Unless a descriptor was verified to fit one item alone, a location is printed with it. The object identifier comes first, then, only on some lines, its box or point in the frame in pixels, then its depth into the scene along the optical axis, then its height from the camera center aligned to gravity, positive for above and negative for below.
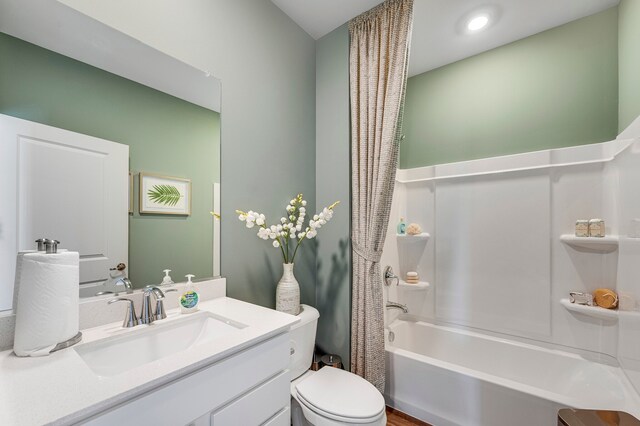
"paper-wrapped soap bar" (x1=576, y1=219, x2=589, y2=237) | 1.73 -0.09
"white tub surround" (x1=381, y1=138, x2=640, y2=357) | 1.72 -0.21
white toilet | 1.19 -0.90
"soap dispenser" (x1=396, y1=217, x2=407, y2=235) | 2.45 -0.14
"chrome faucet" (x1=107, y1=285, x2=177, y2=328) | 1.00 -0.39
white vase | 1.53 -0.48
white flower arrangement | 1.43 -0.08
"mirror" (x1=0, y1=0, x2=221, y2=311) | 0.87 +0.29
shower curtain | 1.63 +0.36
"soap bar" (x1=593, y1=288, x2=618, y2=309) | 1.62 -0.52
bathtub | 1.36 -1.03
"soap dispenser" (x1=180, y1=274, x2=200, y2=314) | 1.15 -0.39
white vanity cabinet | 0.64 -0.54
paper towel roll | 0.74 -0.27
